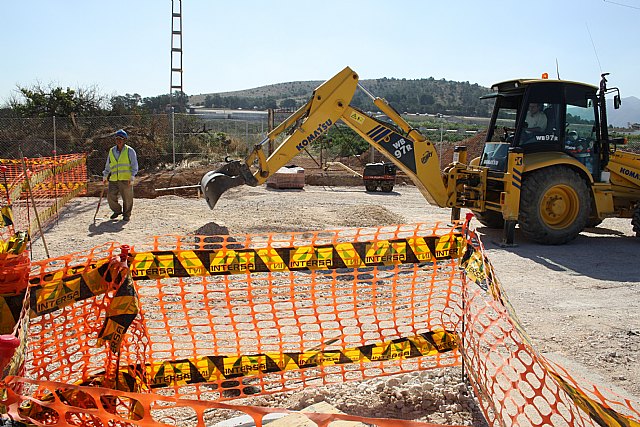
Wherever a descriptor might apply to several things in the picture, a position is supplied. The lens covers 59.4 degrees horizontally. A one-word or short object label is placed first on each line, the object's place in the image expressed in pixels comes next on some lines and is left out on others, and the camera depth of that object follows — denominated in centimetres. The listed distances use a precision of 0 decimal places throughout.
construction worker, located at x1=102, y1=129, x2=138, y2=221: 1182
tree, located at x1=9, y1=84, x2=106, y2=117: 2409
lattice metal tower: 2154
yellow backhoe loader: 923
